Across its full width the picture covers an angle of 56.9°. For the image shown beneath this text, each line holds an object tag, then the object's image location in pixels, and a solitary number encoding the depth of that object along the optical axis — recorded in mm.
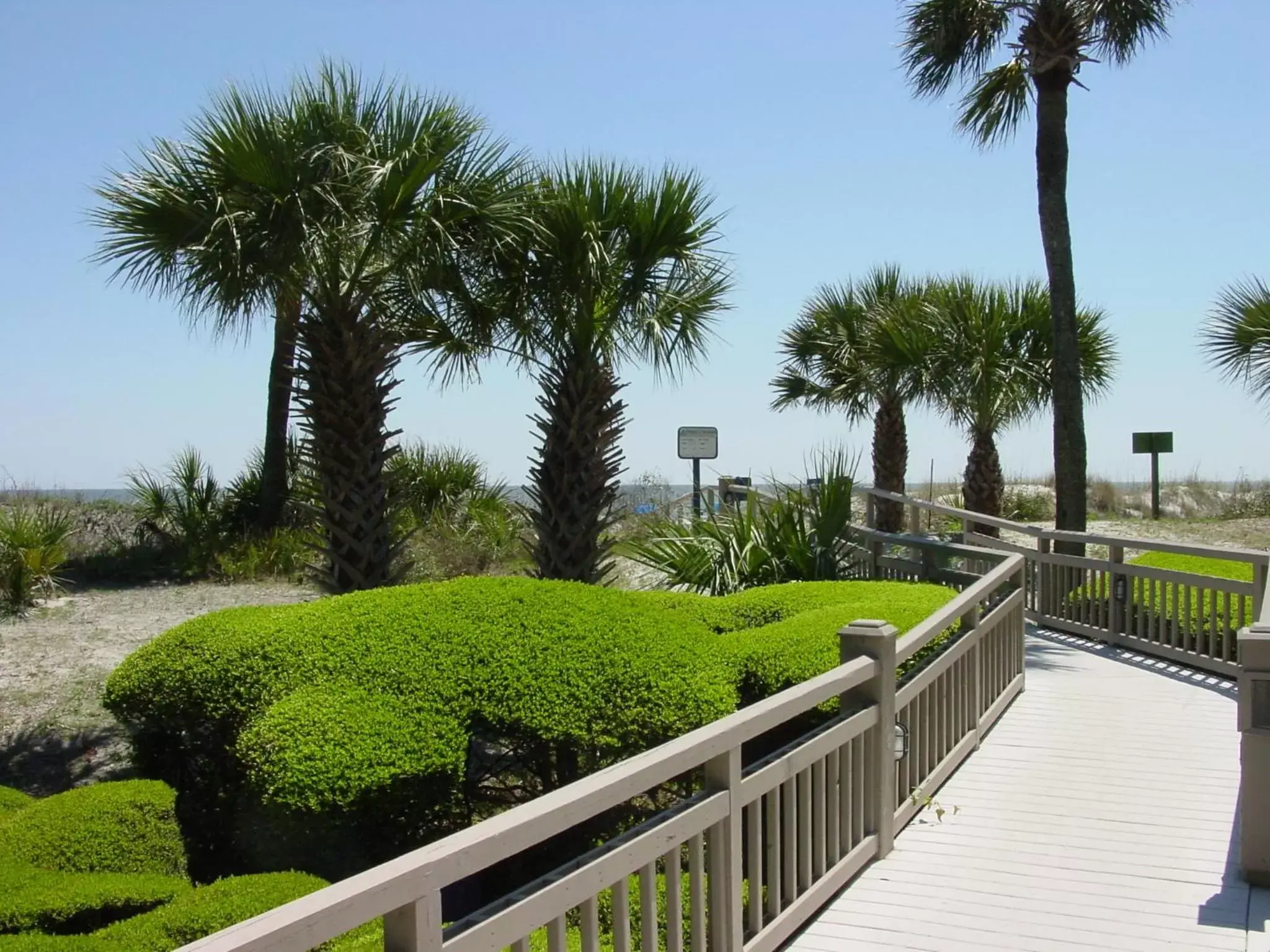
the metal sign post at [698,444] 15547
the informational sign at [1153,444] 23536
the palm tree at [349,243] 9461
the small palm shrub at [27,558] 12922
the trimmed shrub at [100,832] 5512
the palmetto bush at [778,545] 13156
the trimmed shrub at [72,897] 4652
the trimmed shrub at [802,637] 6770
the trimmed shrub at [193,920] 4160
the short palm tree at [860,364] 20891
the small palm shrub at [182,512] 17266
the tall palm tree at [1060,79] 13867
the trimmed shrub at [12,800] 6230
